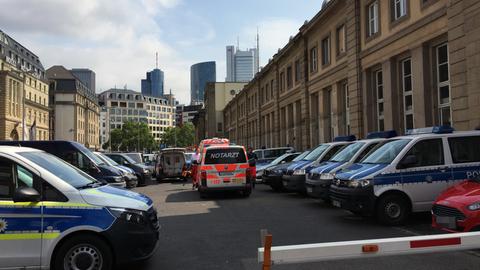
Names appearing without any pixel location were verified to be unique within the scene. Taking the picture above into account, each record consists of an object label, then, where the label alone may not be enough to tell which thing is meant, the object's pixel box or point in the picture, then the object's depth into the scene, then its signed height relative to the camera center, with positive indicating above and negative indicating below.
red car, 6.94 -0.79
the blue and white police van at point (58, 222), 5.70 -0.74
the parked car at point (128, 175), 19.72 -0.65
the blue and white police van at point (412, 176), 9.89 -0.39
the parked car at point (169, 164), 28.78 -0.29
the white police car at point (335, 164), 12.67 -0.19
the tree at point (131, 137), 142.12 +6.55
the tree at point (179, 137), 158.62 +7.42
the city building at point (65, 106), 110.75 +12.48
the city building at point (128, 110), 169.62 +17.64
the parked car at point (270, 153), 26.48 +0.27
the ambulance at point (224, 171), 16.52 -0.43
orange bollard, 3.97 -0.80
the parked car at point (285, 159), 20.41 -0.05
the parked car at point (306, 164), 15.52 -0.21
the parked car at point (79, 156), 14.34 +0.13
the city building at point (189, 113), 191.88 +18.13
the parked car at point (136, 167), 24.88 -0.38
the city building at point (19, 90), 77.69 +12.54
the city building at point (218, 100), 100.12 +12.06
